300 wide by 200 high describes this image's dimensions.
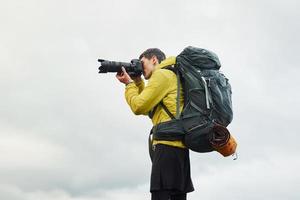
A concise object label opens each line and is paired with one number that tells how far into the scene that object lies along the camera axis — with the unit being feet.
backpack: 18.94
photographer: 18.74
